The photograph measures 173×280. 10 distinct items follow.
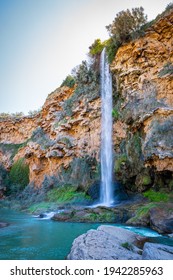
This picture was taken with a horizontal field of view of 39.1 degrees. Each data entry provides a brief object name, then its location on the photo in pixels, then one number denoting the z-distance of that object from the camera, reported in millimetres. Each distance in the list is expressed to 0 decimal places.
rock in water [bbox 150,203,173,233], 12241
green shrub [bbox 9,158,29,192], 35881
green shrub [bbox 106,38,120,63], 25188
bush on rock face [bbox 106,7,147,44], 23234
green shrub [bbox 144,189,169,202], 18000
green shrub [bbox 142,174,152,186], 19750
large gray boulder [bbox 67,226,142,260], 6543
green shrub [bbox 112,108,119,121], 24595
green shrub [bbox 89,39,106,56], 29528
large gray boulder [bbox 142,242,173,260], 6617
